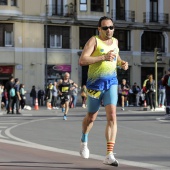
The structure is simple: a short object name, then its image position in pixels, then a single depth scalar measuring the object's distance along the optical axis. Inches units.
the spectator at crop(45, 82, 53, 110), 1476.7
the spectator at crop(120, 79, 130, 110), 1290.4
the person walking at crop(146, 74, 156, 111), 1192.8
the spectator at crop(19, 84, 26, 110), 1356.1
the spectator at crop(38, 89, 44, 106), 1965.2
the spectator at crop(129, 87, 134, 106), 1890.1
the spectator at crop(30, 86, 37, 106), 1927.9
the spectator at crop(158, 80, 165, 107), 1428.4
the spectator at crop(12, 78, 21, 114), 1181.5
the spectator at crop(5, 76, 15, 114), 1190.3
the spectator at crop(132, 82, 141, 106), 1861.5
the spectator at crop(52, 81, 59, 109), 1508.4
